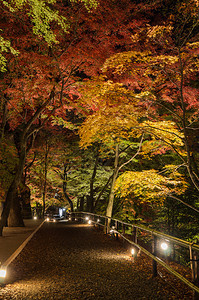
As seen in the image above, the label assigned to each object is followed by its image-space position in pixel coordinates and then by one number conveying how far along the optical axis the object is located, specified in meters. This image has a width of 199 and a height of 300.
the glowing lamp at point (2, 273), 5.30
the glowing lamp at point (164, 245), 5.88
